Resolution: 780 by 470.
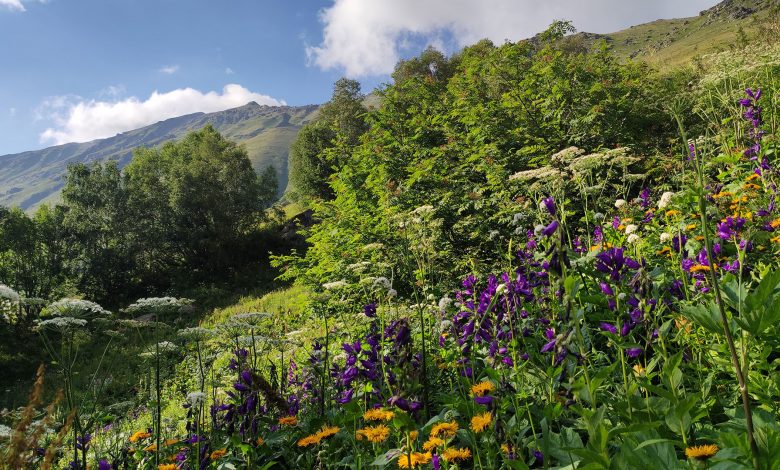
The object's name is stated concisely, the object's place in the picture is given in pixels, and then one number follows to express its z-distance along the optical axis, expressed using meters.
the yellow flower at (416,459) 1.81
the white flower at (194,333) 3.09
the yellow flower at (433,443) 1.80
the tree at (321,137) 34.62
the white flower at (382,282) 2.54
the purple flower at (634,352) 2.06
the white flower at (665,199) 3.00
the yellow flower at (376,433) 2.01
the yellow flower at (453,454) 1.79
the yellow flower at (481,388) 1.94
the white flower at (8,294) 2.75
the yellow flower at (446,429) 1.80
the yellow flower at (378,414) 2.10
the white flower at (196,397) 2.85
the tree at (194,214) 28.03
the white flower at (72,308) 2.81
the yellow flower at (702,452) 1.21
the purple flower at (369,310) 3.07
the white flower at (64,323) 2.55
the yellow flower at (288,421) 2.63
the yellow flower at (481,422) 1.79
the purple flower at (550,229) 1.47
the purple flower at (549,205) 1.76
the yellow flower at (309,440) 2.23
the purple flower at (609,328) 2.07
